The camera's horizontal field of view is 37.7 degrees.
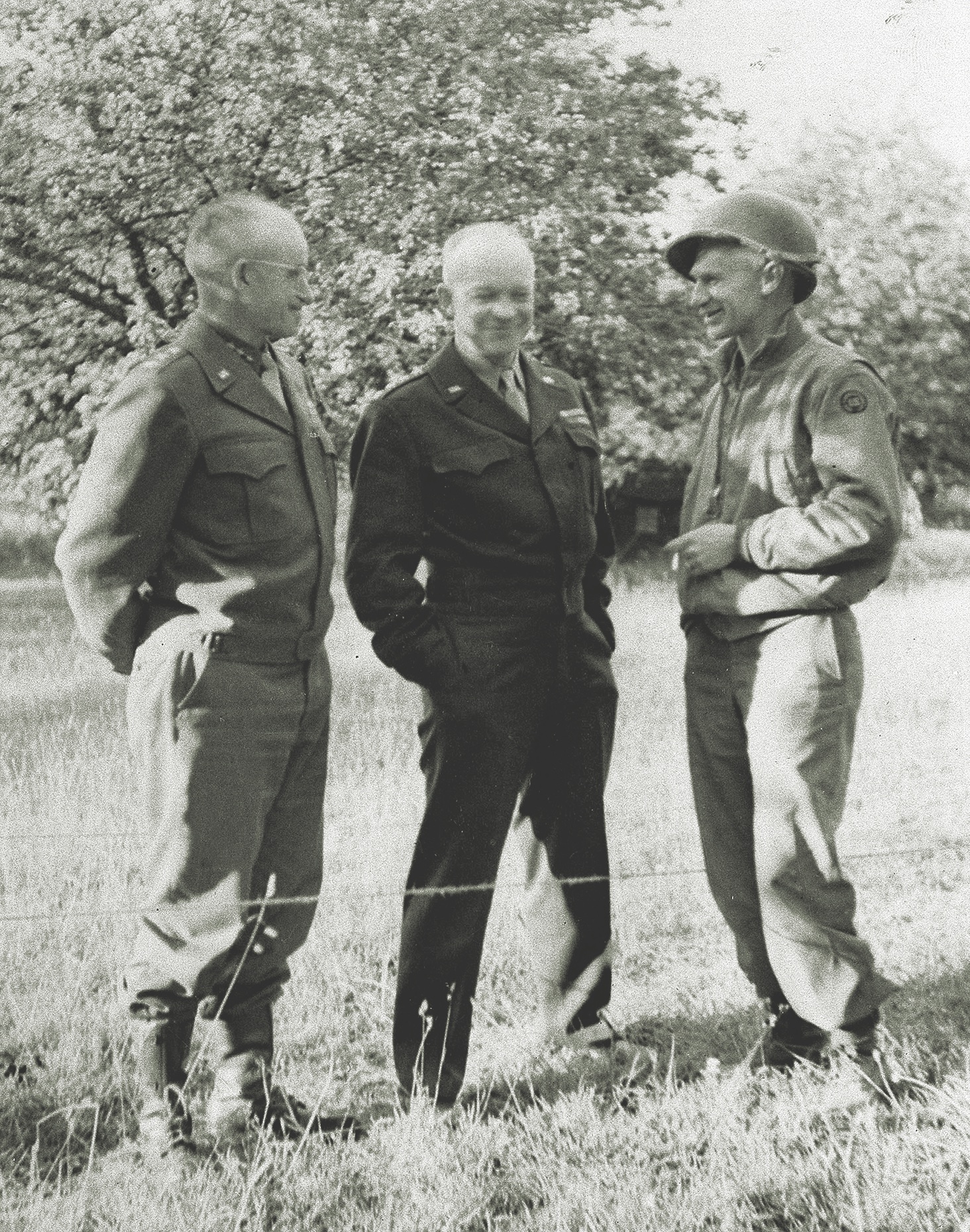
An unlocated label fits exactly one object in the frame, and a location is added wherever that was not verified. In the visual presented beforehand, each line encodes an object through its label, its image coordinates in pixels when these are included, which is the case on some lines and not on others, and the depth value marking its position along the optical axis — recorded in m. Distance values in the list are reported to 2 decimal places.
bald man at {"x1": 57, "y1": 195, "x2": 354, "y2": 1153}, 3.10
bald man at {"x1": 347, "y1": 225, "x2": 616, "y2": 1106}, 3.41
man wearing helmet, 3.23
